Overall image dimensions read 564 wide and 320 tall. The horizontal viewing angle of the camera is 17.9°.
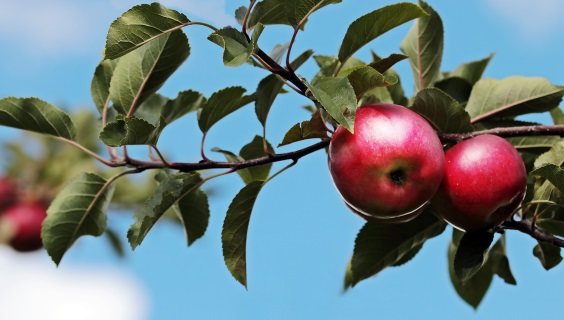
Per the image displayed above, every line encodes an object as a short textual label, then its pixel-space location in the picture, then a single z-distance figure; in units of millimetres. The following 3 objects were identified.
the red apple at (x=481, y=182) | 1106
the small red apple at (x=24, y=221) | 3194
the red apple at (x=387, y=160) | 1088
